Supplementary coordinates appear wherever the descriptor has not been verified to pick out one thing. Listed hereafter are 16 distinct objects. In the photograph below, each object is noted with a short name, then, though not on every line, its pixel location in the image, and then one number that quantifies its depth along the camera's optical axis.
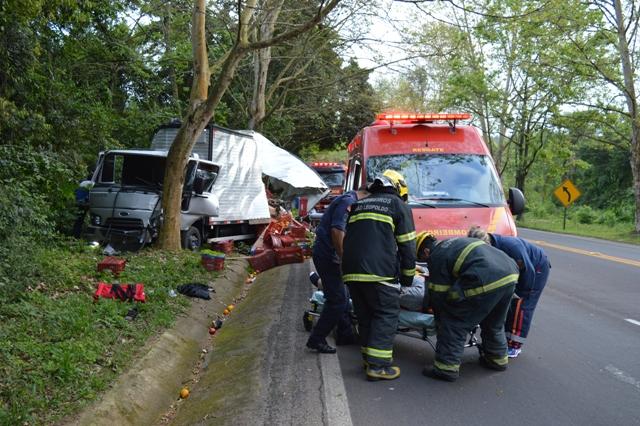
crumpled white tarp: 16.34
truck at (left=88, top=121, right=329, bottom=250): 11.70
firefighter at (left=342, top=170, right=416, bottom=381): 5.19
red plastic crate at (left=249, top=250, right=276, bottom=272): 12.33
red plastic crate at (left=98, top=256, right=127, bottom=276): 8.29
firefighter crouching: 5.02
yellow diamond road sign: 28.86
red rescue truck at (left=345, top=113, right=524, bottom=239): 6.94
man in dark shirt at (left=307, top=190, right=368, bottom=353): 5.75
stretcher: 5.60
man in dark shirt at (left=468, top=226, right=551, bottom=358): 5.54
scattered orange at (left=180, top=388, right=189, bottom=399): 5.46
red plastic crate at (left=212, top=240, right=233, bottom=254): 12.95
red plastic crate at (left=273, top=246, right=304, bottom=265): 12.48
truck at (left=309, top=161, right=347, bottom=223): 22.75
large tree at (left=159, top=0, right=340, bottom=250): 10.66
